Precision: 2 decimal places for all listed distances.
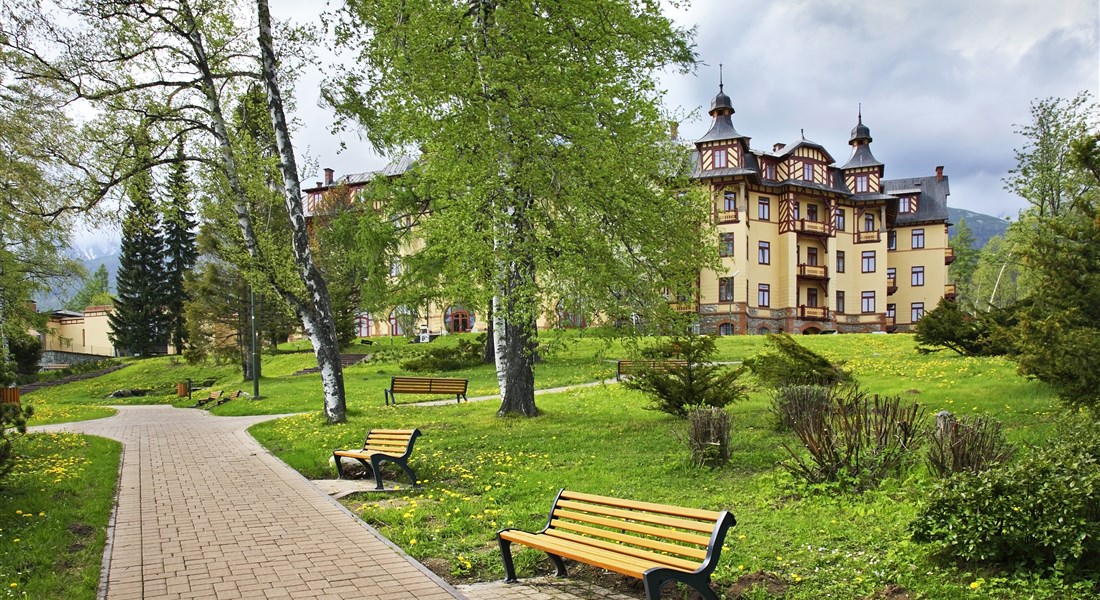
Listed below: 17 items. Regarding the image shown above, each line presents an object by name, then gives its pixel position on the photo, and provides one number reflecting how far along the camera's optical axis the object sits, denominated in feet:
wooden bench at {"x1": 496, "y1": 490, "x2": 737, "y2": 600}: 15.08
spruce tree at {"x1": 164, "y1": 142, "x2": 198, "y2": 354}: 187.73
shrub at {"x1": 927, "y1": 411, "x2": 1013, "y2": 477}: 22.03
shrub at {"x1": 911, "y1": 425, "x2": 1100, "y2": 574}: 15.79
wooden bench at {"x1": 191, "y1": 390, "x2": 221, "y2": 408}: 89.12
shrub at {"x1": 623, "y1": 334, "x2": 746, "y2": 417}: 42.01
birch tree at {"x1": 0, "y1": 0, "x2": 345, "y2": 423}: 52.42
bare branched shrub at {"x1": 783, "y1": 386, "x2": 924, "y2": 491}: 25.29
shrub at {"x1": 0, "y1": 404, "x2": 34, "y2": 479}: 26.68
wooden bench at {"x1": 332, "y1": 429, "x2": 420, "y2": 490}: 31.42
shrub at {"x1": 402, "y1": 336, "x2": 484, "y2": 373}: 101.81
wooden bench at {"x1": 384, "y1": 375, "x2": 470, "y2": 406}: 68.08
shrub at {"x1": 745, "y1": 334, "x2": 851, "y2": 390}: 46.37
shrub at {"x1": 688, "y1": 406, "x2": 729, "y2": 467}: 30.89
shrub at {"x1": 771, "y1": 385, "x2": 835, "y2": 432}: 34.19
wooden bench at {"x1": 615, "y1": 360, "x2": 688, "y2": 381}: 44.39
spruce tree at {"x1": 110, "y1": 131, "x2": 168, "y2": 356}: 193.06
